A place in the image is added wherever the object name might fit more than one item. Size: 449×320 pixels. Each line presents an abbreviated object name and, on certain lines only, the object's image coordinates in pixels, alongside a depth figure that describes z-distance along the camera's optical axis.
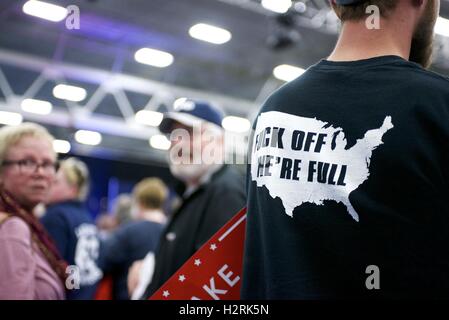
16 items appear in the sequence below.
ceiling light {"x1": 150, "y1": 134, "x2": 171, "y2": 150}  13.20
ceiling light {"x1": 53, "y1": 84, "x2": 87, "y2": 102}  9.05
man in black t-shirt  0.84
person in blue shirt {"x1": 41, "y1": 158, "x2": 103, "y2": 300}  2.92
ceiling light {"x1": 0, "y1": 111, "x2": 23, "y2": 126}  8.50
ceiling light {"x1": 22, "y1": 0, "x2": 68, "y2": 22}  5.24
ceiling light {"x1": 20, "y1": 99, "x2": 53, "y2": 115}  8.68
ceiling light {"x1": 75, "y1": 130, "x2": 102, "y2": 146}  12.77
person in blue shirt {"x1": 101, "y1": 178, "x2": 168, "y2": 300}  3.38
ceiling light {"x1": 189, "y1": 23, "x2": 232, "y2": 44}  7.41
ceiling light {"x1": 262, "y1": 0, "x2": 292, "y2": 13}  6.57
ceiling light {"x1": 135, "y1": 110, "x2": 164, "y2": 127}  10.65
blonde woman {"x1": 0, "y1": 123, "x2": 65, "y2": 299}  1.63
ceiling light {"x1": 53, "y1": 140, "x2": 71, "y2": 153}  11.11
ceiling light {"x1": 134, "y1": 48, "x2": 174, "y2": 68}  8.50
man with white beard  2.21
